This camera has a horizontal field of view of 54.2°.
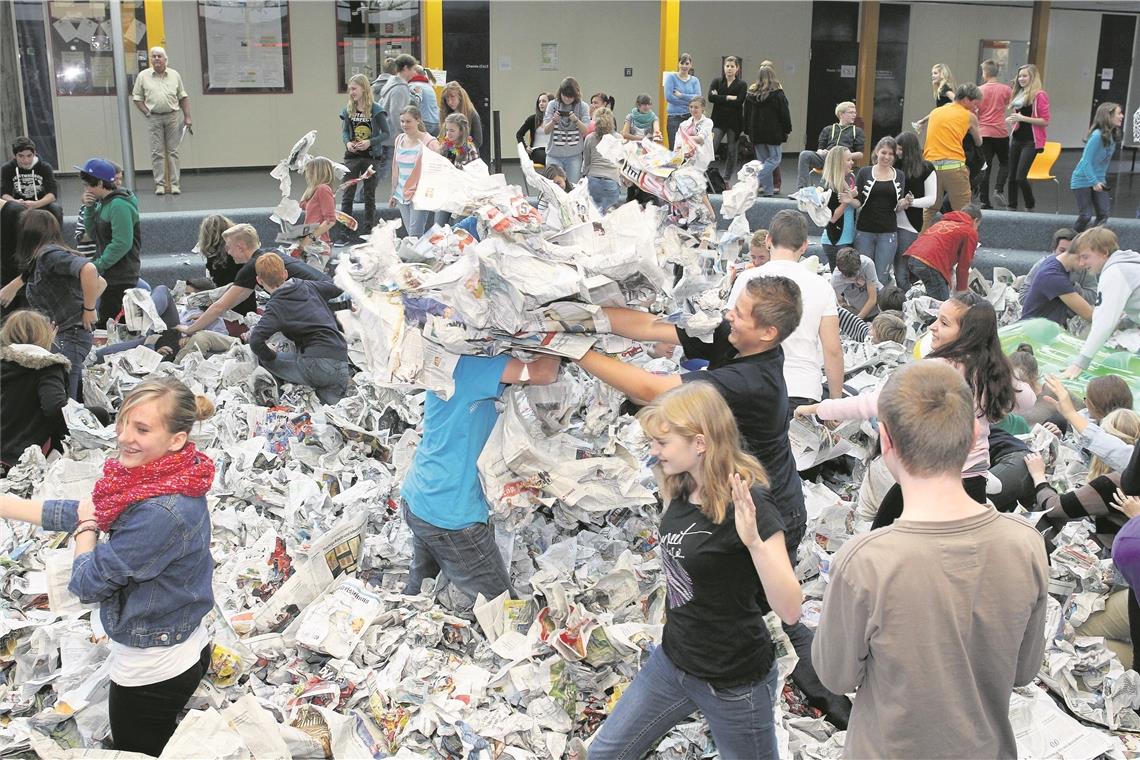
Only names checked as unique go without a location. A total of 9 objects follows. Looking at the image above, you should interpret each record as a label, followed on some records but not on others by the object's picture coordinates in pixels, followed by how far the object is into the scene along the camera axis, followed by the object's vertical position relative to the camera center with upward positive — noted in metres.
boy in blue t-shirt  3.31 -1.07
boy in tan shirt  2.01 -0.87
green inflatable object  5.90 -1.33
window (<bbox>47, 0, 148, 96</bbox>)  10.70 +0.50
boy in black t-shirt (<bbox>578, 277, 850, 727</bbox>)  3.03 -0.73
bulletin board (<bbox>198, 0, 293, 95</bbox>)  12.77 +0.64
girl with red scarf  2.64 -1.04
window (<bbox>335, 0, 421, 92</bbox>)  12.84 +0.79
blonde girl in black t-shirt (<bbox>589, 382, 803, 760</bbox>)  2.52 -1.05
